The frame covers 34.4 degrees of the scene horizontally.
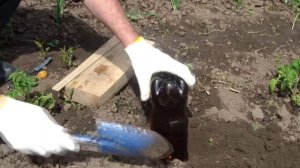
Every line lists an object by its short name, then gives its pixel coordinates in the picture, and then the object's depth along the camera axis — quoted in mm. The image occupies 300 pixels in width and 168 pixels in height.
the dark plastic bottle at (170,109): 2367
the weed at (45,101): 2711
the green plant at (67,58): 3061
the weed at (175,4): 3596
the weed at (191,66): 3105
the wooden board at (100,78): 2775
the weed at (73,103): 2821
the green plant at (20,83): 2596
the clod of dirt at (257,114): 2837
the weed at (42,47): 3096
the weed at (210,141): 2687
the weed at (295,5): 3740
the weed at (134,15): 3541
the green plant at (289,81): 2872
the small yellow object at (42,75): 3008
